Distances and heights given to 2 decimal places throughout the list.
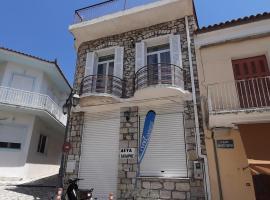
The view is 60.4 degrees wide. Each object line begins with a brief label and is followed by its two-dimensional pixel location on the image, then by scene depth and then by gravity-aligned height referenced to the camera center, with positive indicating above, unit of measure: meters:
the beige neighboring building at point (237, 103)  7.63 +2.60
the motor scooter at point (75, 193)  7.68 -0.70
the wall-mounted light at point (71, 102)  9.27 +2.67
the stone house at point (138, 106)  8.78 +2.77
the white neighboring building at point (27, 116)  13.91 +3.47
